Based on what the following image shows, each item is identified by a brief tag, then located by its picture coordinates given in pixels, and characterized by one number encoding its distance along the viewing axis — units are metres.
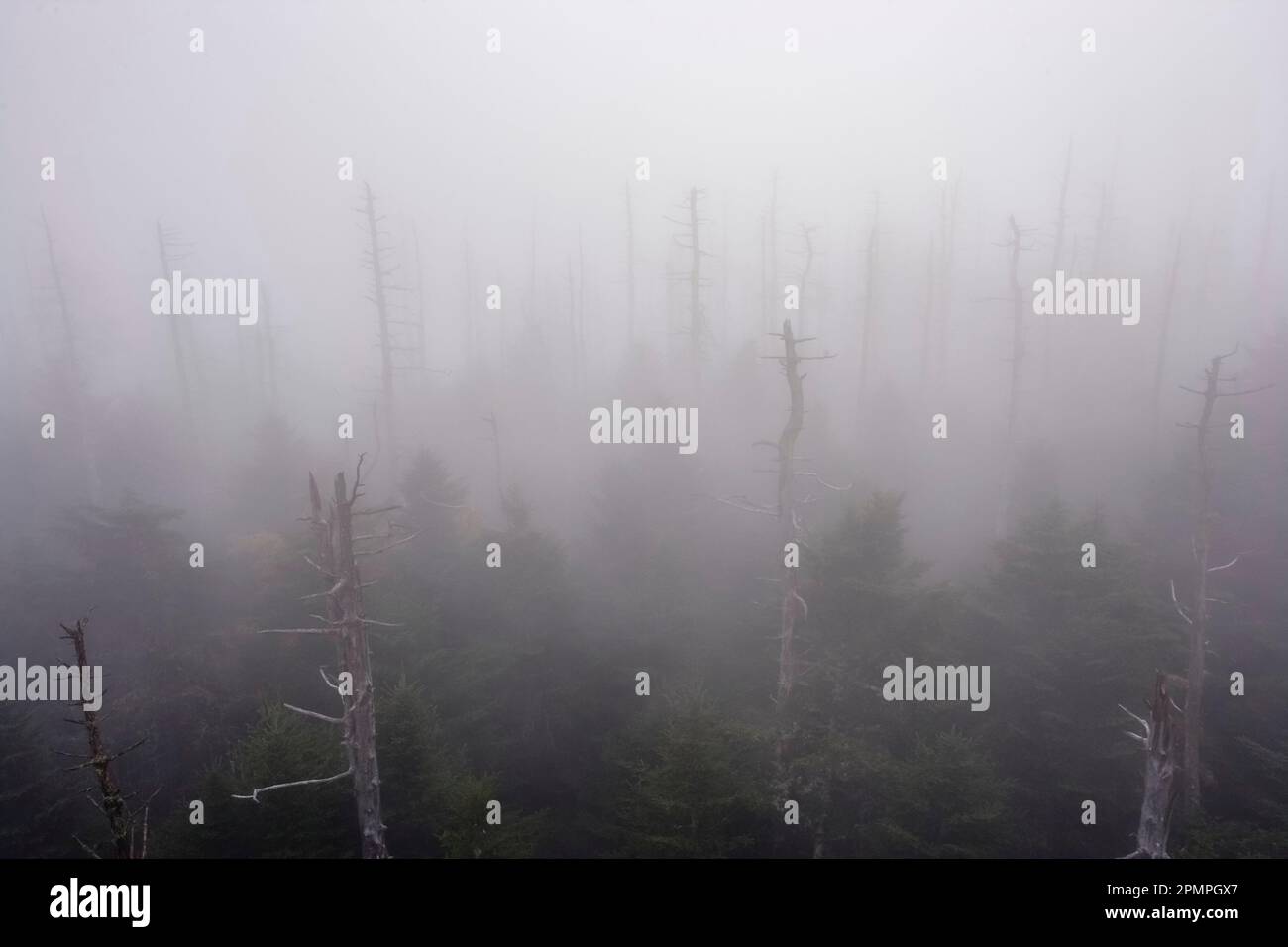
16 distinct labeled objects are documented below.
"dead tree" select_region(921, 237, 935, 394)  33.38
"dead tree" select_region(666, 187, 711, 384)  26.17
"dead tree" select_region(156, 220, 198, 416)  29.77
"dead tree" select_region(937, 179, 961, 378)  34.78
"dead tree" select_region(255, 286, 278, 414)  34.13
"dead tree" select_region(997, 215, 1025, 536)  24.48
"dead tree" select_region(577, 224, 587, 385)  37.34
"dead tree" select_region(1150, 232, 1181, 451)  29.97
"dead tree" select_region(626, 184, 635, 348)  34.50
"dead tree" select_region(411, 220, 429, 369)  41.04
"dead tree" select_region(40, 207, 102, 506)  30.28
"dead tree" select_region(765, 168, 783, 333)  34.50
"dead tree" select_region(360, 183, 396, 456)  26.09
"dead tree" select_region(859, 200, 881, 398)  31.55
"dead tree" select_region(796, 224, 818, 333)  29.30
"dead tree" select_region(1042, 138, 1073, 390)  30.23
